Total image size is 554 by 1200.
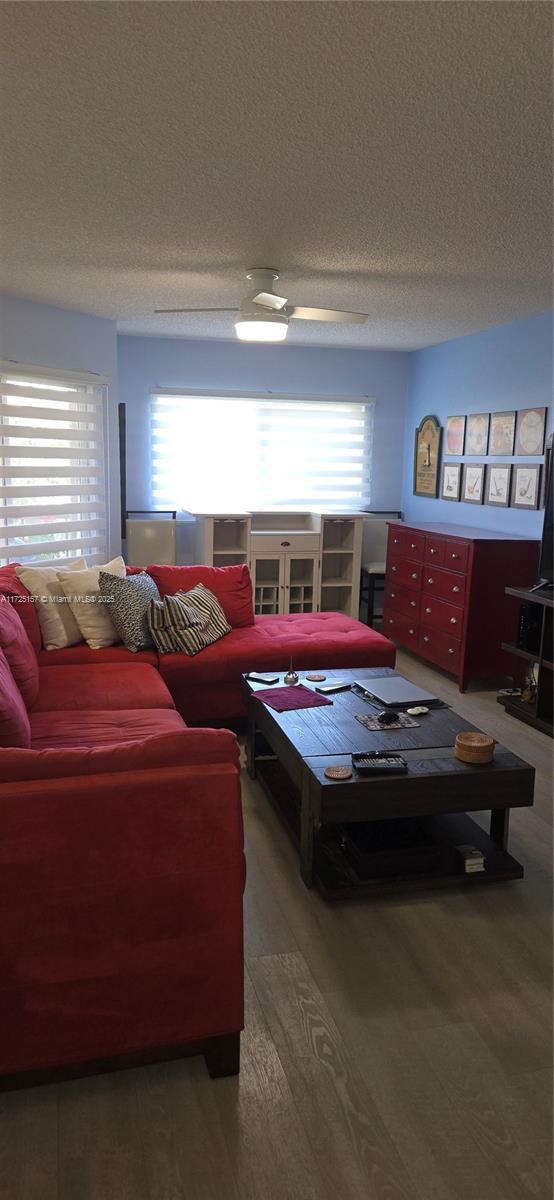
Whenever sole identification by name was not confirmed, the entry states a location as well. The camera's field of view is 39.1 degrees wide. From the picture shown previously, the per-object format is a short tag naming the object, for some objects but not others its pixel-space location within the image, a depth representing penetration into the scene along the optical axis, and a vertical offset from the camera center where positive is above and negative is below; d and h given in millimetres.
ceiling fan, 3777 +777
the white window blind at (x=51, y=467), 5055 -11
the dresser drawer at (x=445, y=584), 4945 -706
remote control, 2516 -931
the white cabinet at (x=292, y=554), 6016 -636
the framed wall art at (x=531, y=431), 4812 +290
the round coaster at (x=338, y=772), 2473 -943
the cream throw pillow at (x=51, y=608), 3848 -696
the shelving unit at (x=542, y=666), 4246 -1003
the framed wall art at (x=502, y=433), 5130 +292
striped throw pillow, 3941 -790
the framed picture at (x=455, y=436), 5805 +302
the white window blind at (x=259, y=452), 6383 +156
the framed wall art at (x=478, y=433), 5453 +303
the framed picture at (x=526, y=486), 4883 -51
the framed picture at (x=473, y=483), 5539 -48
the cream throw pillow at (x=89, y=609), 3926 -710
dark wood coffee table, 2473 -1038
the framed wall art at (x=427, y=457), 6246 +150
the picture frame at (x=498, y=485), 5211 -51
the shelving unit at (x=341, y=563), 6277 -728
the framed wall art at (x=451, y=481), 5891 -38
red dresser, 4852 -754
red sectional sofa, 1680 -956
